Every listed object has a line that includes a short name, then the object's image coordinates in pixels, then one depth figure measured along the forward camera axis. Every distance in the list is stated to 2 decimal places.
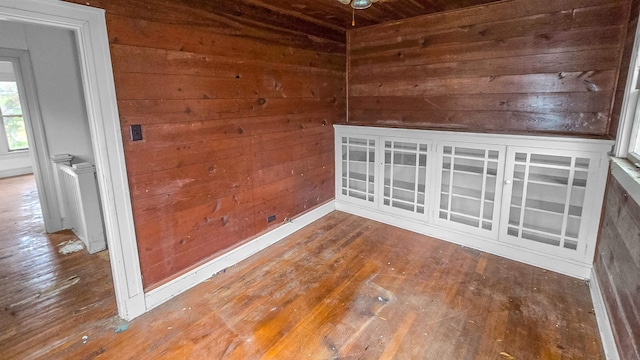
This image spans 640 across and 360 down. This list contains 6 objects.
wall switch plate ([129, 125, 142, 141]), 2.00
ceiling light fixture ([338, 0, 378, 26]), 1.68
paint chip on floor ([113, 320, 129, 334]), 2.01
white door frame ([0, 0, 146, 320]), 1.61
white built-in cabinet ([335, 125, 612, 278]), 2.43
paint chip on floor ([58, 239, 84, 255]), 3.05
